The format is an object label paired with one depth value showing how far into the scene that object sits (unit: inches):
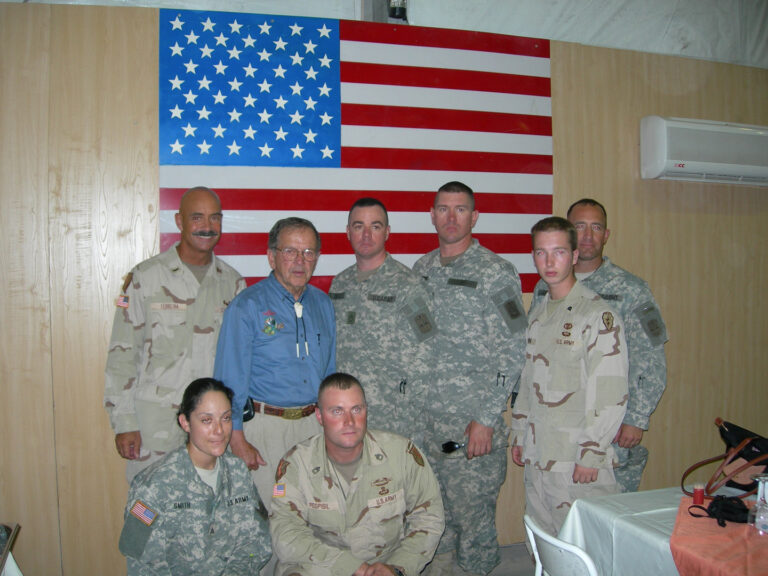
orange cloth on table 50.8
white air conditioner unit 142.3
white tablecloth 57.9
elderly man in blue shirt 88.1
